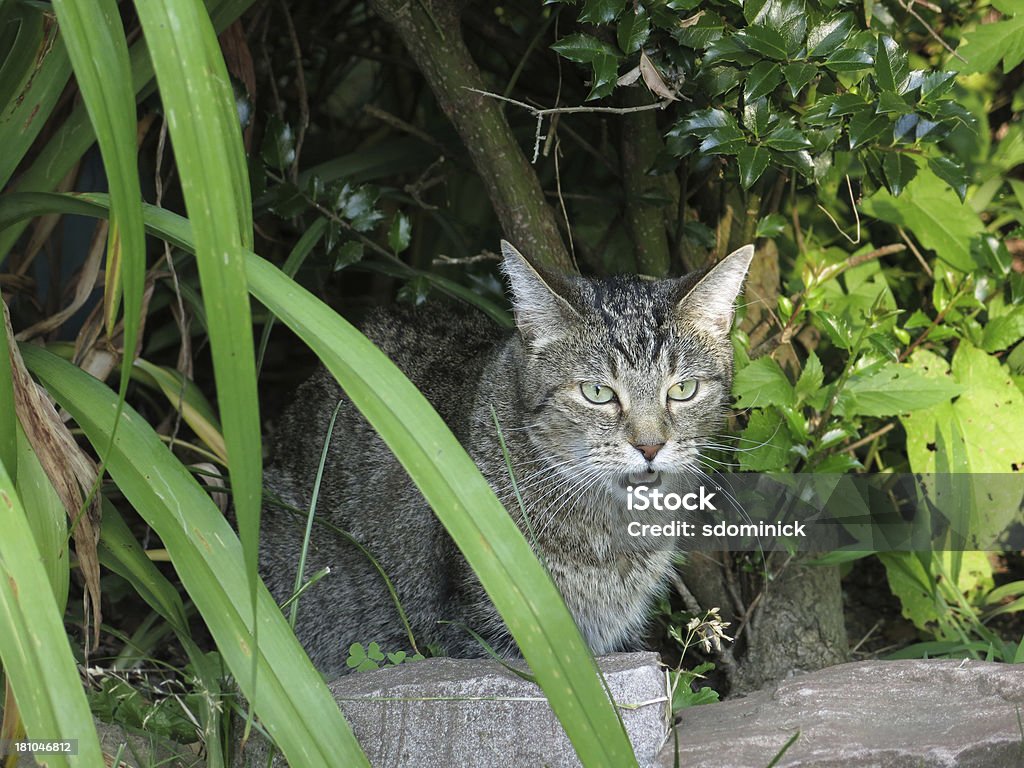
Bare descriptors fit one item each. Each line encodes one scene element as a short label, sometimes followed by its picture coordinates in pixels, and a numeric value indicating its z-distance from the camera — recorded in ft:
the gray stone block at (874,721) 5.72
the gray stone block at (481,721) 6.25
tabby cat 7.84
